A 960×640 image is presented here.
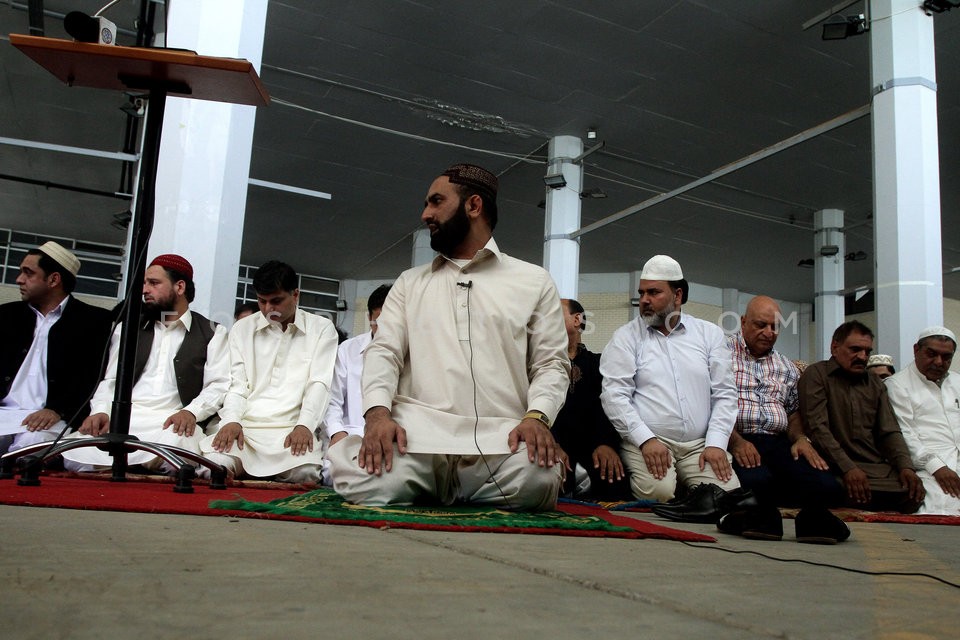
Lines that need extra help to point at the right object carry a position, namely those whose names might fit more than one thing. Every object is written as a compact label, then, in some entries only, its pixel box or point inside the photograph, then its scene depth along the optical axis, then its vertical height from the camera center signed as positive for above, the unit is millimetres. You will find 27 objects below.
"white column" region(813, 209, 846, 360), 11555 +2815
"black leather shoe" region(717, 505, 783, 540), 2016 -183
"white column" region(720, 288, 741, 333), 17000 +3189
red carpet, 1831 -216
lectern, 2525 +1165
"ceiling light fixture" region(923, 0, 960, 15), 4996 +2966
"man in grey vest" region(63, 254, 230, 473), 3662 +293
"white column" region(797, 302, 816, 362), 18141 +2949
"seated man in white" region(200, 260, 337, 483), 3732 +213
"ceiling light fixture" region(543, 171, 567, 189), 9031 +3050
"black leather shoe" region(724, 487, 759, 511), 2268 -141
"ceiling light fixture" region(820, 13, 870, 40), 5344 +2997
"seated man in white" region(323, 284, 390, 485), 3979 +205
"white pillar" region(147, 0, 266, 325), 3994 +1309
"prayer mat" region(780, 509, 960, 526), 3414 -259
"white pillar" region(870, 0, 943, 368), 4844 +1782
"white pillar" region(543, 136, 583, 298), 9227 +2717
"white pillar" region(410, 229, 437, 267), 13305 +3203
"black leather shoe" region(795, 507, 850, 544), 2010 -180
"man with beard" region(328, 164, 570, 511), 2295 +191
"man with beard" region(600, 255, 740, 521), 3703 +282
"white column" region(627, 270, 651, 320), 15676 +3213
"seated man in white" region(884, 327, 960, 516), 4445 +352
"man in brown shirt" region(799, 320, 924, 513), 4234 +202
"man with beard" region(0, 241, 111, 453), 3623 +325
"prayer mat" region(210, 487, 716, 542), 1822 -208
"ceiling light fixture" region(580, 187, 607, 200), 9227 +3010
